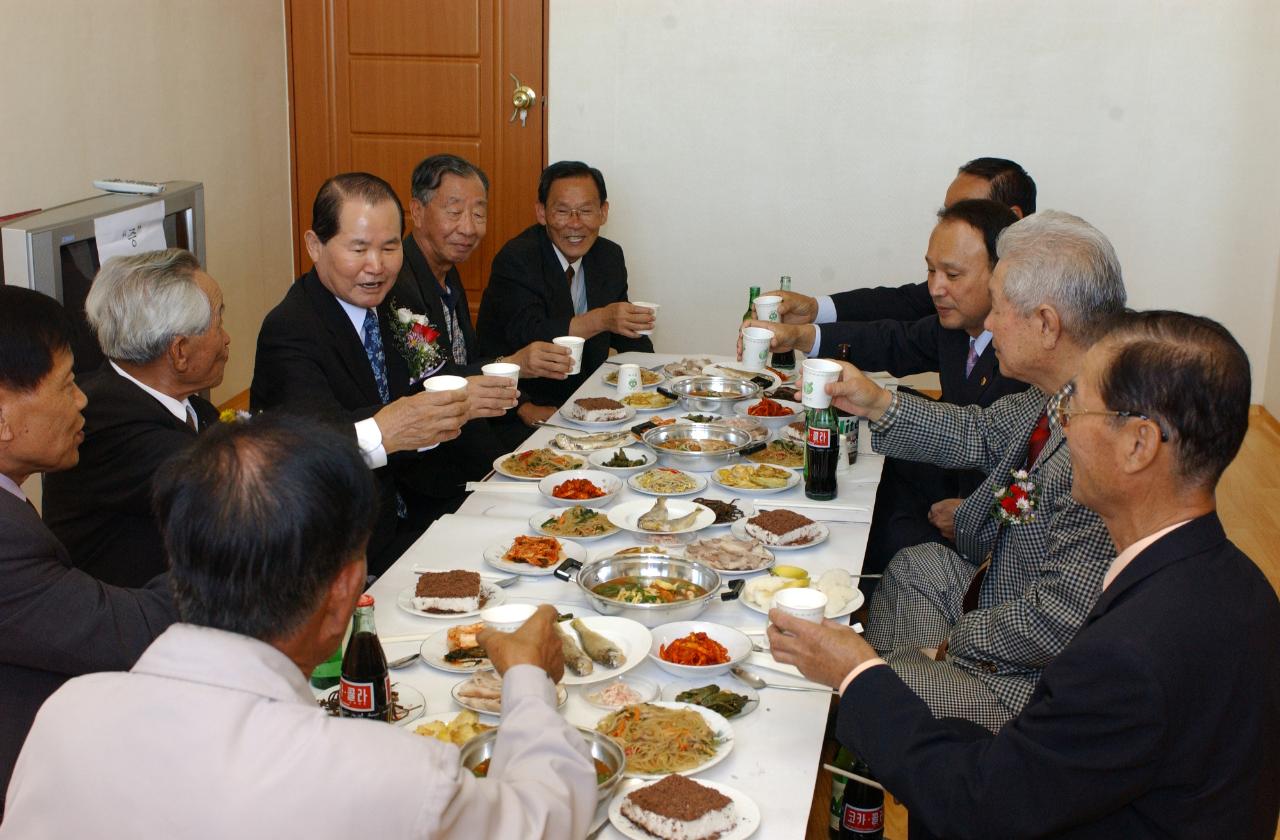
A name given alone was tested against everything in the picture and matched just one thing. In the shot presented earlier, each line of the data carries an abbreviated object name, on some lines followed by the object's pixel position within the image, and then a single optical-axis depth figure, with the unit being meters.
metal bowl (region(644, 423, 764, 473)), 3.22
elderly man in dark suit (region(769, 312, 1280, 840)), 1.54
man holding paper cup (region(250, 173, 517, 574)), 3.14
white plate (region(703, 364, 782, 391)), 4.09
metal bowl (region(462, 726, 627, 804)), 1.61
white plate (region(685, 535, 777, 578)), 2.41
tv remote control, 3.92
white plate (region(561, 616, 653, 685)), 1.94
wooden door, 6.67
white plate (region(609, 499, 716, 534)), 2.66
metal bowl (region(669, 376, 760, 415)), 3.77
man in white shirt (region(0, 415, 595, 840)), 1.14
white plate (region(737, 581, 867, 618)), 2.23
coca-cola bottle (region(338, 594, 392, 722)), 1.76
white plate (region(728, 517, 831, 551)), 2.59
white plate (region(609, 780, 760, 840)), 1.55
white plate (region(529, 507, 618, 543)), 2.60
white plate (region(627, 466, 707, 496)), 2.93
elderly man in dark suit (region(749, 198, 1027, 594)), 3.35
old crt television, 3.16
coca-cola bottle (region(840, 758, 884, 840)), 2.57
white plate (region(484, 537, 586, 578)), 2.41
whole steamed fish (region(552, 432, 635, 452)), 3.32
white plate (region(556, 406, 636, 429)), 3.58
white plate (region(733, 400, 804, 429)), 3.62
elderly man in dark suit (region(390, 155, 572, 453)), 4.02
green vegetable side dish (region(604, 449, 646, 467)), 3.15
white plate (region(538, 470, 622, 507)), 2.88
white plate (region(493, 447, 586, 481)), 3.06
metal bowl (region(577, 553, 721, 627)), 2.17
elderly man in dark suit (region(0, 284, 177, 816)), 1.80
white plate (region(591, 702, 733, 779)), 1.71
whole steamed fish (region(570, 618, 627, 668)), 1.99
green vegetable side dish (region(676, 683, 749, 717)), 1.89
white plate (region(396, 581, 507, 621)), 2.21
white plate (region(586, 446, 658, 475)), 3.10
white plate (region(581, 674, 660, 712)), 1.91
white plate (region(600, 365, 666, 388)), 4.12
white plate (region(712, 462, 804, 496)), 2.98
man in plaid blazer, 2.18
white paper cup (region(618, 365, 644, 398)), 3.80
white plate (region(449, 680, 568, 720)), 1.84
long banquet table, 1.71
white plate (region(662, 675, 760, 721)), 1.91
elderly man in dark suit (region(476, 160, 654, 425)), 4.71
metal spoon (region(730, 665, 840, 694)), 1.99
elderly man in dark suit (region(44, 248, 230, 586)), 2.42
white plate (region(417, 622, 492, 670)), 2.00
